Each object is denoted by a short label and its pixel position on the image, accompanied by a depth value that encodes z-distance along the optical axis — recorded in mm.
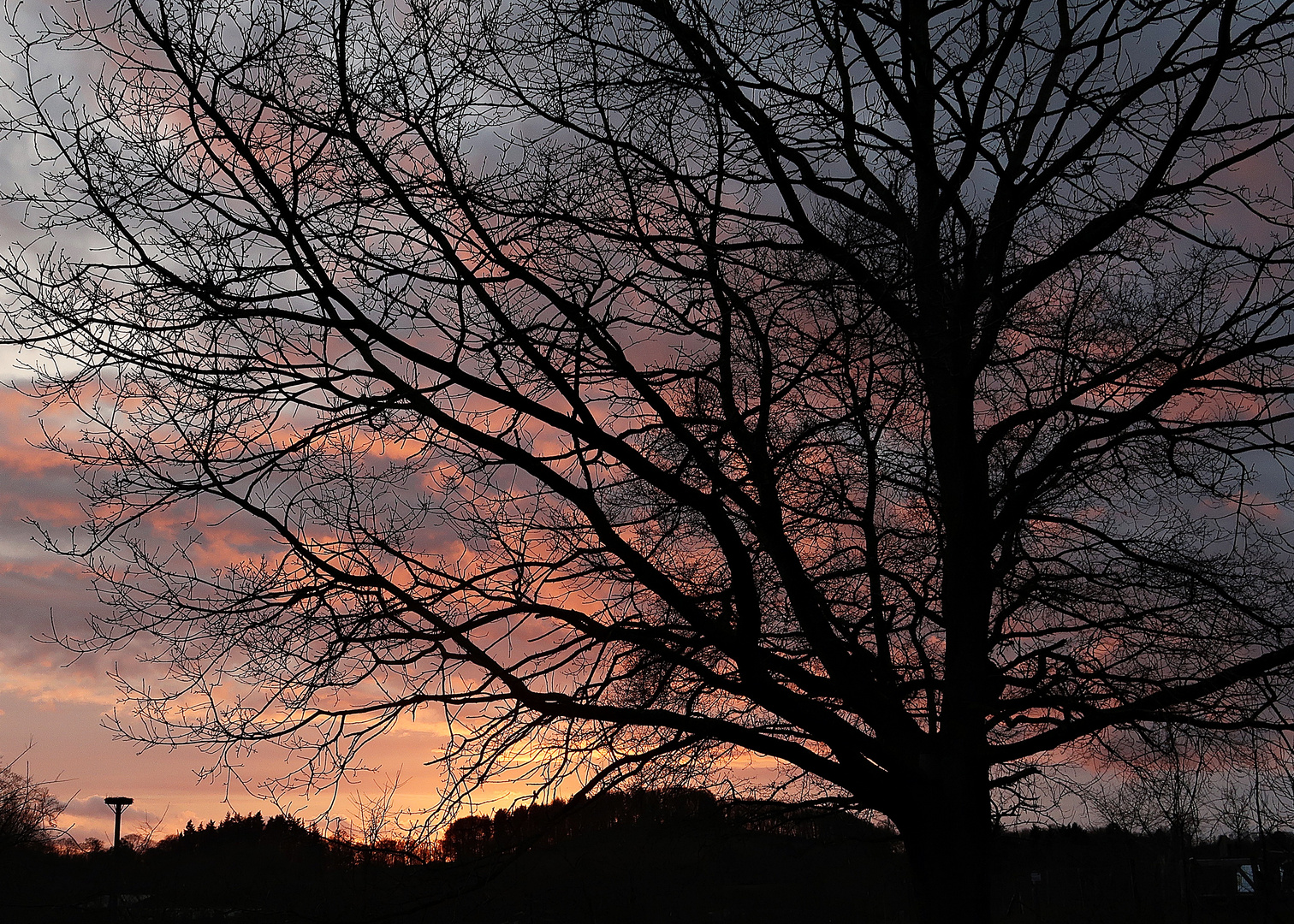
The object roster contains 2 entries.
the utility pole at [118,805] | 29203
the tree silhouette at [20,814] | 22516
